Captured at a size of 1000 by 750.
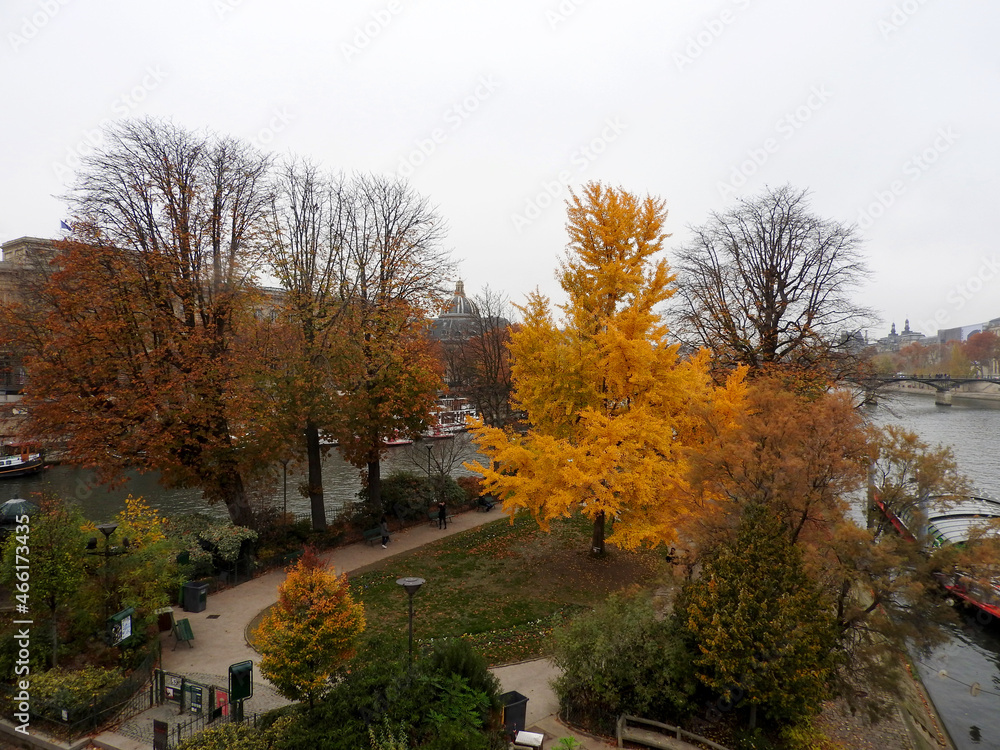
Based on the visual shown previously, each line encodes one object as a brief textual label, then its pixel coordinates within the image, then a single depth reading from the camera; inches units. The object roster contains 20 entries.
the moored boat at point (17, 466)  1496.1
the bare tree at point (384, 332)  836.0
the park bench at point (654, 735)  391.2
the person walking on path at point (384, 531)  822.5
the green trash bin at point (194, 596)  599.5
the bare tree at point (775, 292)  1046.4
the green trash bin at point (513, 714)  392.5
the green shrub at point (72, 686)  399.1
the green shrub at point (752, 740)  399.3
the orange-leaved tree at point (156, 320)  645.9
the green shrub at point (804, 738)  403.2
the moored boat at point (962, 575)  418.9
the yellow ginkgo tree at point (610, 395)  579.5
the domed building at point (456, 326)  2256.8
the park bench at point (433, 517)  952.9
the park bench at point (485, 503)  1045.8
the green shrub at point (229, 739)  350.3
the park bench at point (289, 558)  743.7
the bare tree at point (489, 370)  1440.7
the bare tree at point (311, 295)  783.7
